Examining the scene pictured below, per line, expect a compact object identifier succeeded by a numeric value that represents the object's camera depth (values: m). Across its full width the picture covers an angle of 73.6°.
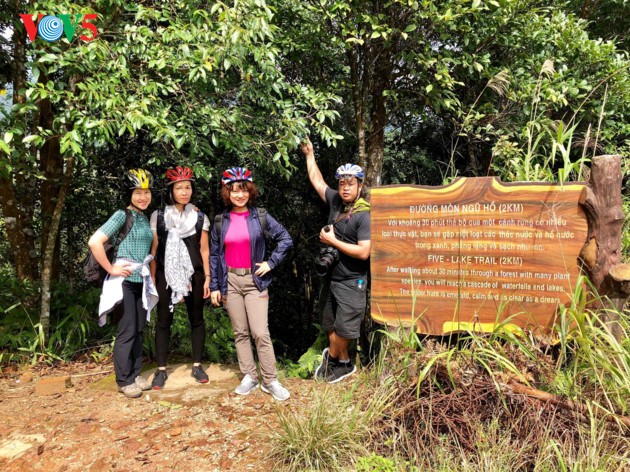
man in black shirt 3.91
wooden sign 3.26
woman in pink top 3.85
